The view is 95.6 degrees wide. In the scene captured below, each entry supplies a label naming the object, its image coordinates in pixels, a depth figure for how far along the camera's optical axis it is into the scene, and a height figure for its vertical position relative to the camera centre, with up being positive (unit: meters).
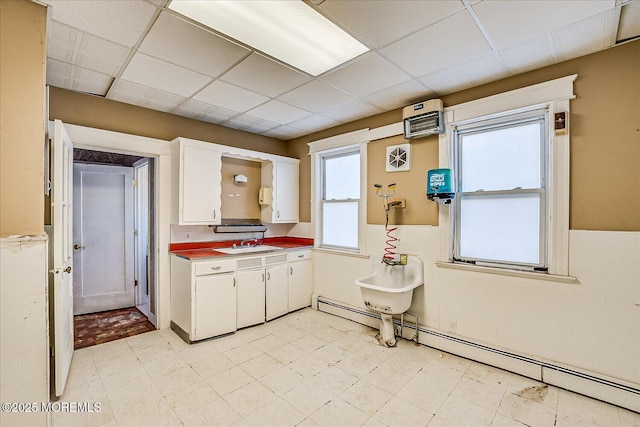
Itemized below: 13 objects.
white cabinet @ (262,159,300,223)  4.32 +0.34
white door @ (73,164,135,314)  4.05 -0.38
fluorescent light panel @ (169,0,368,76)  1.77 +1.25
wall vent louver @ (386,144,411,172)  3.29 +0.62
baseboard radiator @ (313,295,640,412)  2.11 -1.32
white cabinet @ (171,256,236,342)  3.13 -0.97
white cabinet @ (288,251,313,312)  4.05 -0.99
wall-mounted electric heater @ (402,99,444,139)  2.95 +0.98
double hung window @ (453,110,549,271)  2.56 +0.19
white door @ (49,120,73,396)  2.17 -0.31
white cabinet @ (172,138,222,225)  3.38 +0.36
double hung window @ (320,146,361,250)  3.97 +0.19
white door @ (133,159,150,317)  4.41 -0.43
